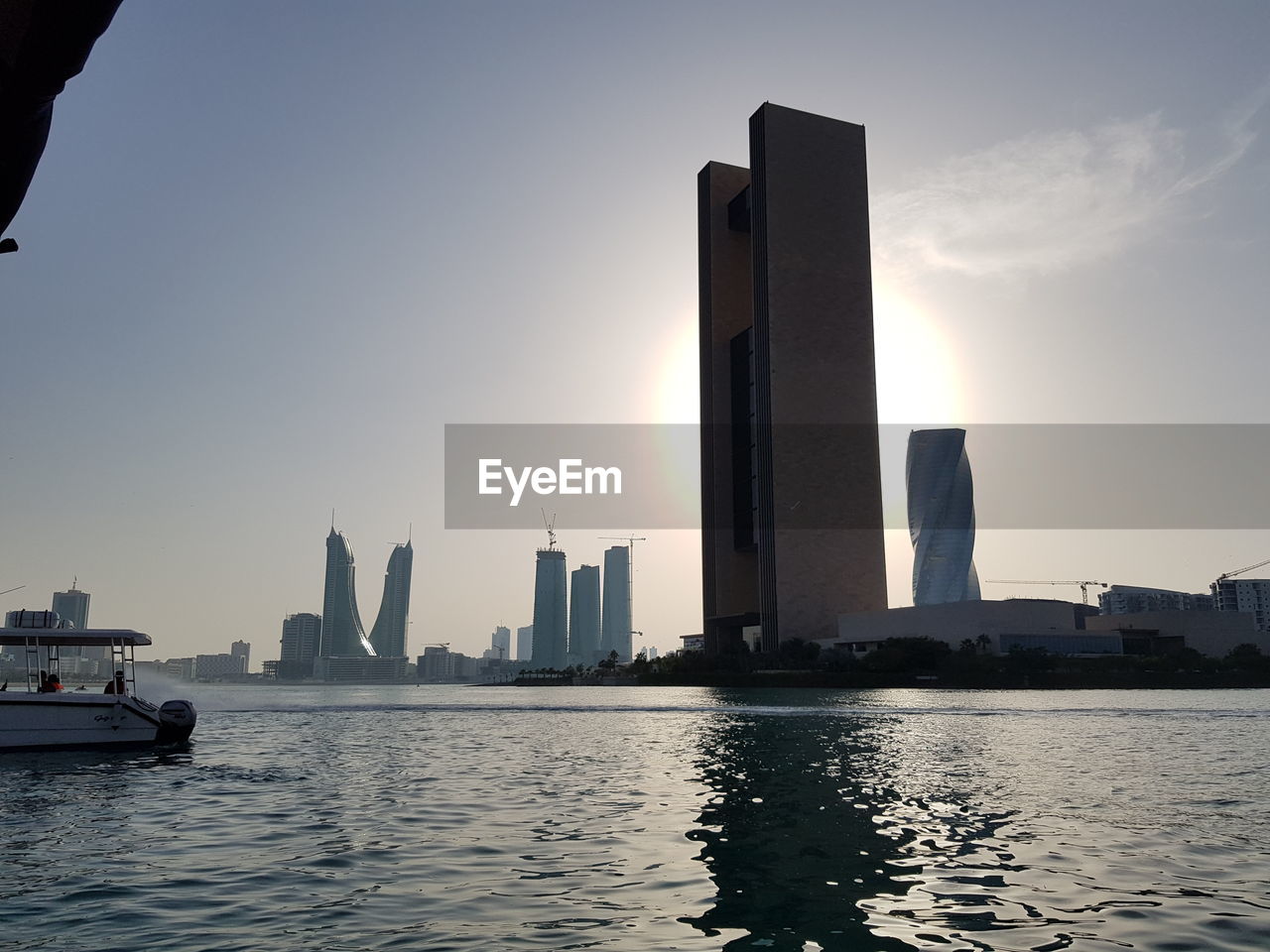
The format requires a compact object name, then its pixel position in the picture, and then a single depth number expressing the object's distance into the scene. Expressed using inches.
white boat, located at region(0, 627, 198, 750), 1290.6
